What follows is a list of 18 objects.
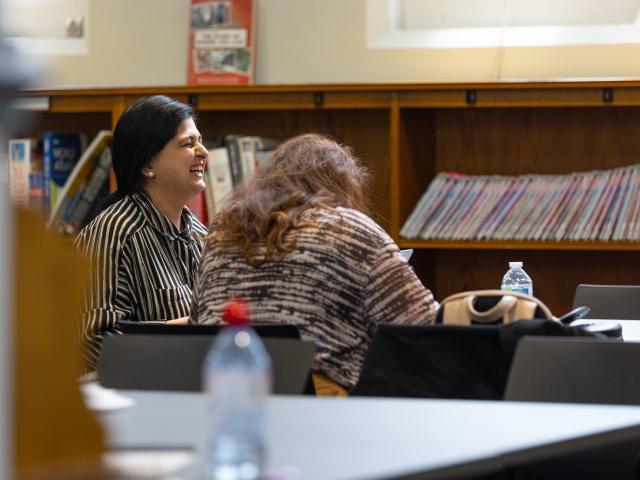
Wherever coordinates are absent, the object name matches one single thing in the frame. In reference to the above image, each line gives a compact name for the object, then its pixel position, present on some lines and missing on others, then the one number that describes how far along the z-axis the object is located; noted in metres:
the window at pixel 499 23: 7.80
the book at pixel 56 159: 8.14
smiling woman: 5.39
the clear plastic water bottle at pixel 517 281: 6.26
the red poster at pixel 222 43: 8.18
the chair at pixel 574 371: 3.38
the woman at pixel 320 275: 4.31
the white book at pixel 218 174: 7.88
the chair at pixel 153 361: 3.62
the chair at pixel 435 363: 3.69
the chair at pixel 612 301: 6.10
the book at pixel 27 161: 8.22
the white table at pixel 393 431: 2.23
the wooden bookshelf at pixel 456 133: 7.44
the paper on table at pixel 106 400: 2.83
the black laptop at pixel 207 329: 3.86
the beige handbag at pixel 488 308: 3.89
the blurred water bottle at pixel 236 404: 2.02
